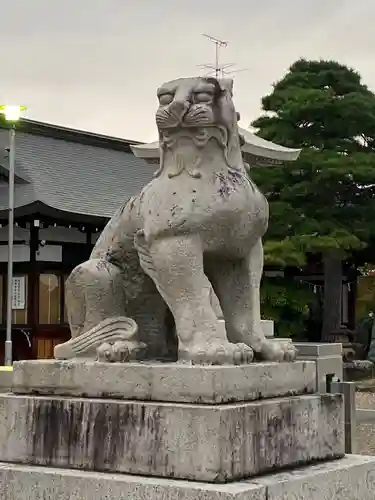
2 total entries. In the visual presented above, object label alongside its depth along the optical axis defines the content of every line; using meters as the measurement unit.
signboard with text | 18.81
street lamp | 14.73
